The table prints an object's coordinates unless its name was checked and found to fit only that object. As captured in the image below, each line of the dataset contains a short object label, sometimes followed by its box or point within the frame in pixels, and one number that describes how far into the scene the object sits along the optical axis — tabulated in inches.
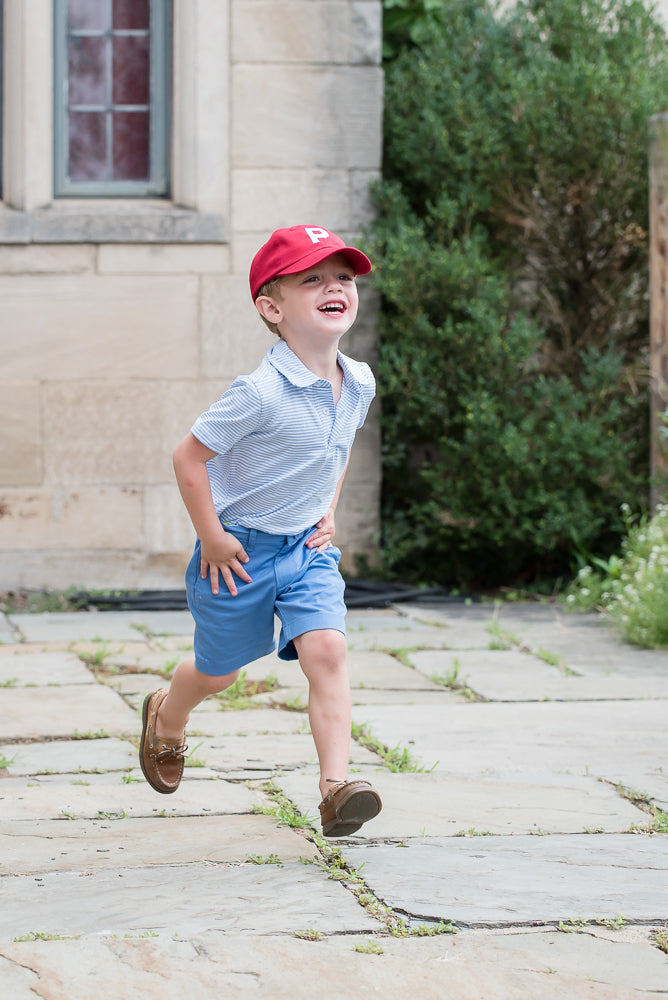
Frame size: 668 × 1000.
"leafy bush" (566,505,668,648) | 394.3
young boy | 203.3
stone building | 496.6
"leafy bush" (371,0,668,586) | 478.7
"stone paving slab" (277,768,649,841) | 211.8
